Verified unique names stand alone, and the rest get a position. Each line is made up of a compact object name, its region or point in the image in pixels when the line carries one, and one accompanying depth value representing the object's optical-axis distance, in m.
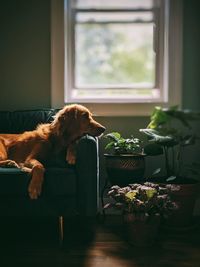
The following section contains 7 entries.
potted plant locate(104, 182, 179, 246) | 2.47
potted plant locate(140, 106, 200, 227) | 2.78
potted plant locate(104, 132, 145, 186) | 2.90
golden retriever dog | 2.66
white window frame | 3.30
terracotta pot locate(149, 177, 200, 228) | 2.81
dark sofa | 2.41
